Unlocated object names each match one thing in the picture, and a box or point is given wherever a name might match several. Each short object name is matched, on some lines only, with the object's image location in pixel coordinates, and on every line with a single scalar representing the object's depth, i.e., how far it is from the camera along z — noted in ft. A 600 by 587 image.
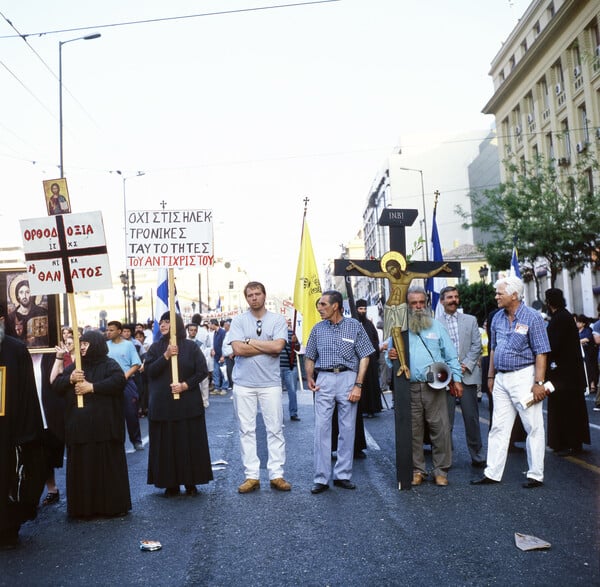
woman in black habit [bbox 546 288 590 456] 30.50
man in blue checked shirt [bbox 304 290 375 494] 25.66
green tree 93.91
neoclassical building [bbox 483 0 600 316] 119.65
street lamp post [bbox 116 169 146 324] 110.91
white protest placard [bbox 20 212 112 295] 25.31
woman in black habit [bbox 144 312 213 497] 25.41
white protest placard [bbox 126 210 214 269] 28.60
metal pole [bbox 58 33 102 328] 87.25
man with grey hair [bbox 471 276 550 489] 24.36
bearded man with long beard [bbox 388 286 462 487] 25.93
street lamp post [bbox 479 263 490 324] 125.14
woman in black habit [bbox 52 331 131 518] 22.50
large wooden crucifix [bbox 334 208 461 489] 25.08
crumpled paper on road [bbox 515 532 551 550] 17.38
